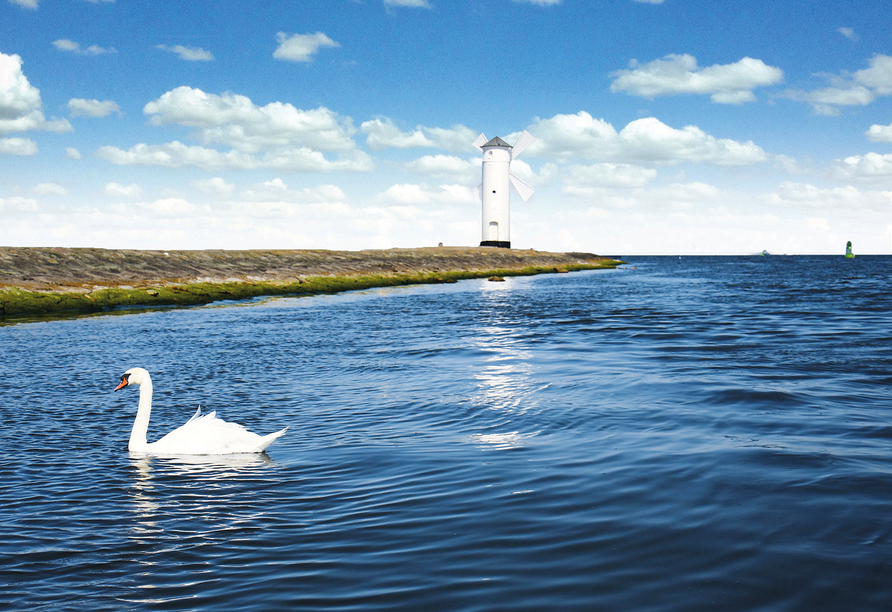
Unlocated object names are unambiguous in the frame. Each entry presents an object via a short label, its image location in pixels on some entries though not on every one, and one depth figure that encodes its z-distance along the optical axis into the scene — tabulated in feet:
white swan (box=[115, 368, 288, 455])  26.63
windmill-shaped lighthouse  280.72
